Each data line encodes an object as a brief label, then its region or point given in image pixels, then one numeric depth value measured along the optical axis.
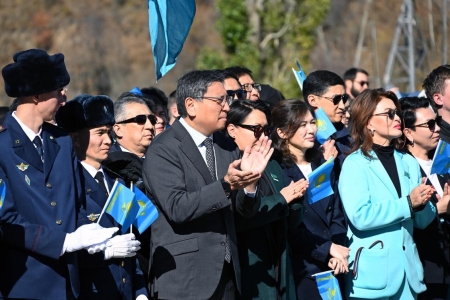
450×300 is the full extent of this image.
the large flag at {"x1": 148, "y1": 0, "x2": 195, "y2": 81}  10.58
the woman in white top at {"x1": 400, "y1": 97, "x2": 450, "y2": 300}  11.16
